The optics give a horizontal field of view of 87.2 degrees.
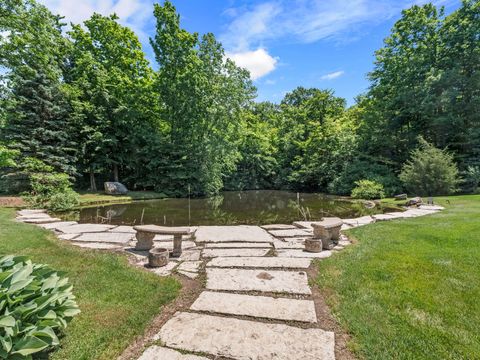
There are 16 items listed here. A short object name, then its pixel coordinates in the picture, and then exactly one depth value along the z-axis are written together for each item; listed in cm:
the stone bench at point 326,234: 438
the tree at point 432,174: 1171
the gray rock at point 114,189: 1502
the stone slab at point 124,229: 585
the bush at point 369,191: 1338
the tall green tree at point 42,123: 1284
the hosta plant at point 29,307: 155
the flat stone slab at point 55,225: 611
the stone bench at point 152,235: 414
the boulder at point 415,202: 939
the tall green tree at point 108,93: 1603
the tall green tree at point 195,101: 1588
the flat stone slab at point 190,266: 364
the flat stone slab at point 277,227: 617
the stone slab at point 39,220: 668
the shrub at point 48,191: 952
